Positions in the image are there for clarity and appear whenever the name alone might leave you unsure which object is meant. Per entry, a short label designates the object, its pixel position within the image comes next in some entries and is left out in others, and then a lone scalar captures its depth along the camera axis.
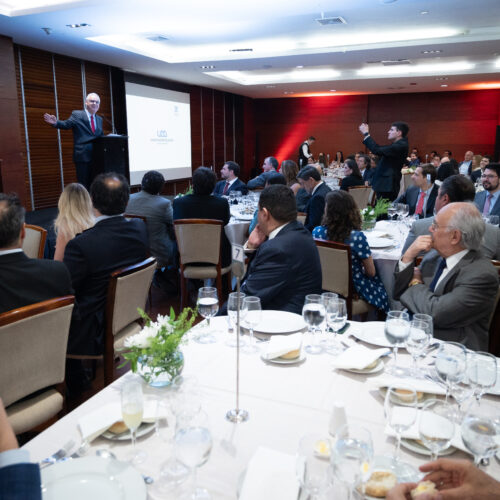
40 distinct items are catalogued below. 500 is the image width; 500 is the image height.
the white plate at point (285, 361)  1.59
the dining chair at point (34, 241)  3.33
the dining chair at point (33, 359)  1.69
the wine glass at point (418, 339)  1.50
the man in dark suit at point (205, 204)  4.42
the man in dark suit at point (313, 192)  4.70
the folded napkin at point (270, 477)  0.96
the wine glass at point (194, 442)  0.94
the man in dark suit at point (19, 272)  1.93
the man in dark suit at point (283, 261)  2.28
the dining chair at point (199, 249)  4.07
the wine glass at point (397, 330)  1.49
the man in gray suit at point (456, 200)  3.08
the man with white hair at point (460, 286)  2.02
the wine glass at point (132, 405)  1.07
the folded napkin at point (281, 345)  1.59
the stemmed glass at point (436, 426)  1.05
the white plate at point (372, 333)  1.74
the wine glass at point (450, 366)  1.27
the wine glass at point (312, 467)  0.90
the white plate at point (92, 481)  0.97
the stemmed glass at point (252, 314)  1.67
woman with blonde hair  3.03
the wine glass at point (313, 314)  1.64
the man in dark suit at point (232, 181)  6.63
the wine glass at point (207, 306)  1.79
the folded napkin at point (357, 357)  1.53
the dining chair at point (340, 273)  3.06
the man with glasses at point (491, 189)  4.77
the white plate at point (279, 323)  1.84
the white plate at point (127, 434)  1.18
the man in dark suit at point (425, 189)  4.84
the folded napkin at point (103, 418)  1.17
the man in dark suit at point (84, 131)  6.68
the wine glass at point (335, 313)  1.65
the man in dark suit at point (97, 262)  2.49
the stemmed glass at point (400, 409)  1.09
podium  6.98
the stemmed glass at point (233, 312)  1.67
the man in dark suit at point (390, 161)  6.78
